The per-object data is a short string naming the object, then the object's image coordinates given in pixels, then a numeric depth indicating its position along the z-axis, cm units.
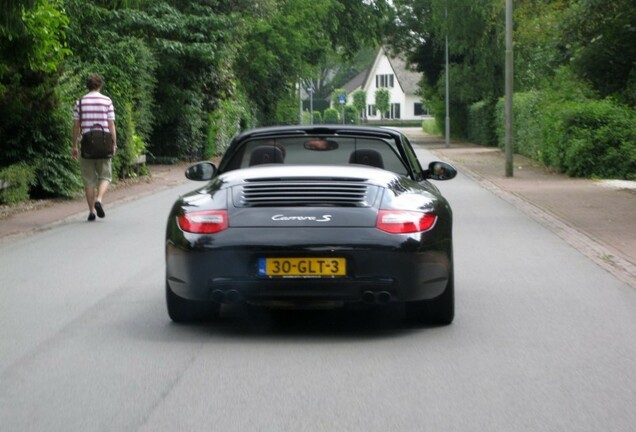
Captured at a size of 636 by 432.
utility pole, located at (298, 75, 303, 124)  6317
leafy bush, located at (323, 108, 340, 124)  13262
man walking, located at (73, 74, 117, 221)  1605
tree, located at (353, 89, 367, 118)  14850
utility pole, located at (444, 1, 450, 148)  5509
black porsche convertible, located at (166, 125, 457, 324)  729
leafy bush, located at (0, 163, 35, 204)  1800
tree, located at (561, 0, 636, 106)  2727
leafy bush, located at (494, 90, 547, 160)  3328
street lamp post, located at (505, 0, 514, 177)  2782
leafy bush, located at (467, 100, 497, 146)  5288
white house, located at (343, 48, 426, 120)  14738
